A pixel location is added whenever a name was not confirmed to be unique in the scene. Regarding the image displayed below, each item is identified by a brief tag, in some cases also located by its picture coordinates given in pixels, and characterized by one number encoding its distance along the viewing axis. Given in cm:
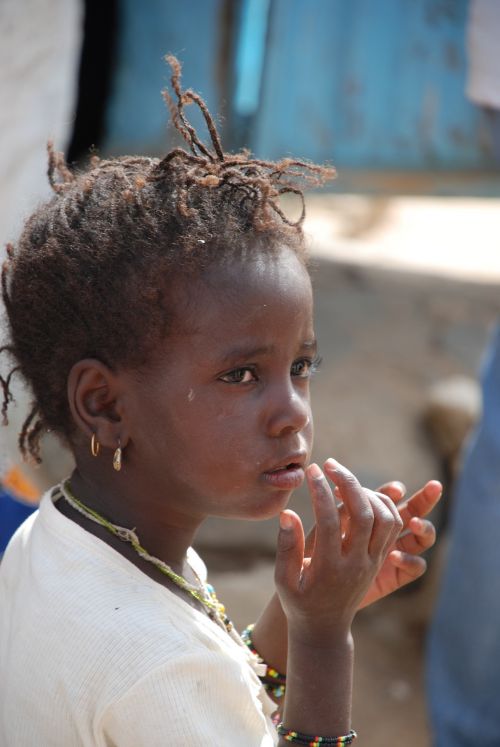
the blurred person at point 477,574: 652
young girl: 285
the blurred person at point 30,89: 654
